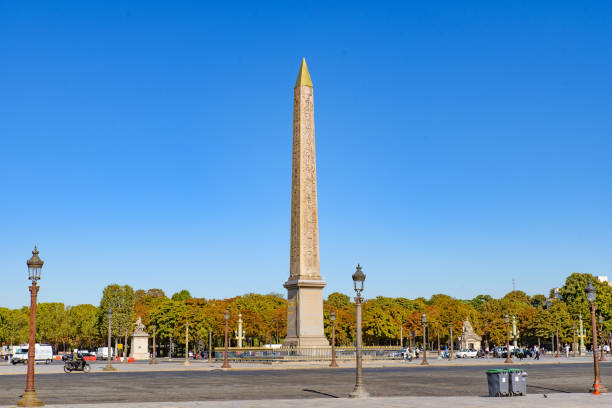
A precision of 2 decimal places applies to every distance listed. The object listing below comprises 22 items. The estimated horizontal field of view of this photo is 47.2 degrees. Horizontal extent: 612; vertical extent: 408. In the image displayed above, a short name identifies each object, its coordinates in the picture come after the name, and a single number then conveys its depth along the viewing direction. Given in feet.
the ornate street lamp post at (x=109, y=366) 153.05
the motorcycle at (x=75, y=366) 152.05
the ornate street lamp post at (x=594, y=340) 72.54
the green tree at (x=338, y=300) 461.37
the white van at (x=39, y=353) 232.32
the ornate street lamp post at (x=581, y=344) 291.03
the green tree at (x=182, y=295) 472.52
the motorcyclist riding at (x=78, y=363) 152.74
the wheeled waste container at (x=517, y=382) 69.56
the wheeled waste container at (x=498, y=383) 68.80
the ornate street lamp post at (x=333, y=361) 150.61
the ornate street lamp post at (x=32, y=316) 58.96
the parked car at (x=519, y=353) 266.40
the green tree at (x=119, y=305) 323.16
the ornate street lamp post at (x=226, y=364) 156.66
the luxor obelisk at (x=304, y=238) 155.84
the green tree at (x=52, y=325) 420.77
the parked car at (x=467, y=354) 285.64
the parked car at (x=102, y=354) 302.78
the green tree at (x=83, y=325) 405.08
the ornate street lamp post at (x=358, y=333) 68.59
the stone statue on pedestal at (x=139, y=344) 279.69
